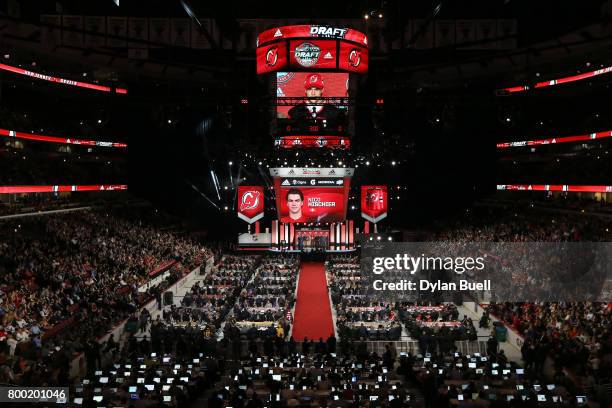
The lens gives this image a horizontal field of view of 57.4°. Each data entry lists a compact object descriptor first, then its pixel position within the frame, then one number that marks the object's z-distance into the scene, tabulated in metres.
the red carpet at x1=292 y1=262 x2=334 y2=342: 19.42
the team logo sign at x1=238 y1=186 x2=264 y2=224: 38.50
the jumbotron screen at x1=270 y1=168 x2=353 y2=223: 36.44
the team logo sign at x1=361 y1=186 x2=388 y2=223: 38.22
